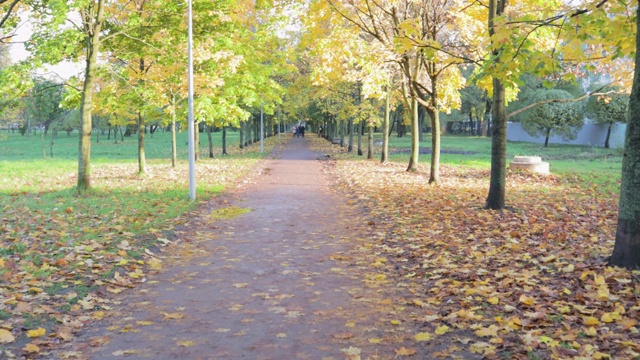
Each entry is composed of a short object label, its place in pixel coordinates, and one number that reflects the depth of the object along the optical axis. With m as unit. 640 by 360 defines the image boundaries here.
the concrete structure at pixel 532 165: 19.84
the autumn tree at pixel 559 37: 6.66
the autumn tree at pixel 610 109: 37.88
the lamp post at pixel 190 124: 13.33
